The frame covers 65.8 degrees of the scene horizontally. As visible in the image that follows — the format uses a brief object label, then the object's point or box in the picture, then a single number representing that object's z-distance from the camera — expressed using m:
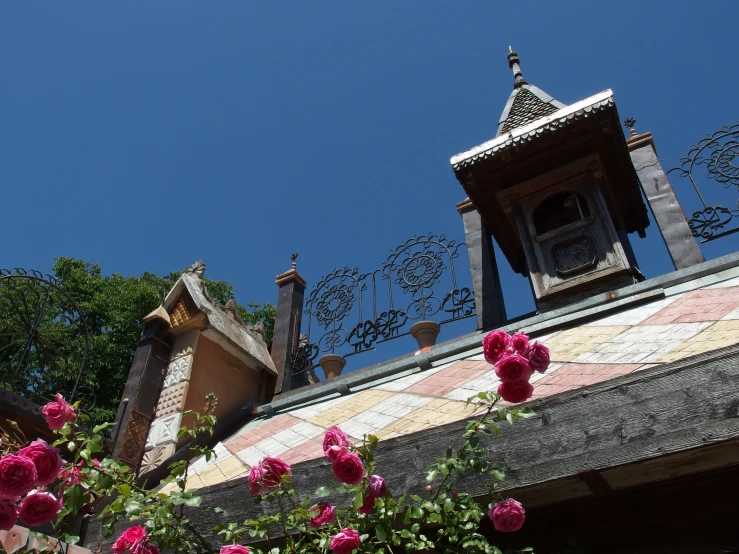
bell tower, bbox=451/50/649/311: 5.21
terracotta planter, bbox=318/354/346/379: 6.05
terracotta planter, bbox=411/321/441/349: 5.70
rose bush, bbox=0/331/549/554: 1.90
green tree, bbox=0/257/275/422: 15.34
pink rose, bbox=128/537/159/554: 2.09
